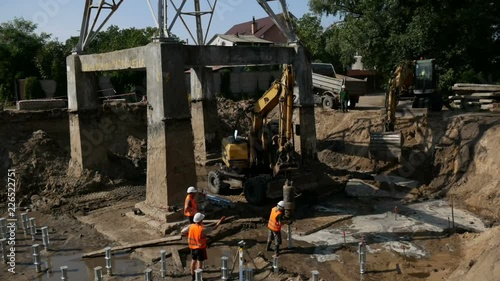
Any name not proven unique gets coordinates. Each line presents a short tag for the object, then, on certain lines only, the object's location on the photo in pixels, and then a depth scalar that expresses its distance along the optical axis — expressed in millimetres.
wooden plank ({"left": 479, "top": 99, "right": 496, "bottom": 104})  20736
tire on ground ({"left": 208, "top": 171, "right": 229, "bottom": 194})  14719
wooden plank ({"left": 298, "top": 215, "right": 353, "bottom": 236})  11414
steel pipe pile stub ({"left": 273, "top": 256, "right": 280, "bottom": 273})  9016
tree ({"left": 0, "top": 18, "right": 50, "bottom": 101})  27062
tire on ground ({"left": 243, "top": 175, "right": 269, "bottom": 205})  13102
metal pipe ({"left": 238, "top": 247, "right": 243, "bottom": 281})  8312
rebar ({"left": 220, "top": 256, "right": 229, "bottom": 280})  8577
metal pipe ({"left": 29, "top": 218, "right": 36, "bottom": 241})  11359
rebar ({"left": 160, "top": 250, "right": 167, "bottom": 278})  8897
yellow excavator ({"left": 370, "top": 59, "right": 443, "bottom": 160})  16906
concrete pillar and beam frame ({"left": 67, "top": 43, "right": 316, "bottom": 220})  11656
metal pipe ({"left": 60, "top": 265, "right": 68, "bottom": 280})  8441
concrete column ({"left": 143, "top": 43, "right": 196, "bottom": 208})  11531
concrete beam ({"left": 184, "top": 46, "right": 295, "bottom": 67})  12362
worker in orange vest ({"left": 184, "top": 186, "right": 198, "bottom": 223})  10664
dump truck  24312
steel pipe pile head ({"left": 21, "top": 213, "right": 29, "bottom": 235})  11774
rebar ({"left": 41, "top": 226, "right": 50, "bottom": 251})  10688
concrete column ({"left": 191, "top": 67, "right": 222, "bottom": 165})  19188
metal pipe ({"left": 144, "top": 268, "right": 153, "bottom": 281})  8266
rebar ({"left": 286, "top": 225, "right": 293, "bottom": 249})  10422
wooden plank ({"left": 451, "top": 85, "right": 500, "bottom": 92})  20812
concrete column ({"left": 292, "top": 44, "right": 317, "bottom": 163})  15501
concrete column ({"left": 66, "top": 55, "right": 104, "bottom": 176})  15459
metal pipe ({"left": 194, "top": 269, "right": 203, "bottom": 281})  7803
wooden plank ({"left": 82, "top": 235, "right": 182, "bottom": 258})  10266
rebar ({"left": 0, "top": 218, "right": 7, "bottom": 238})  11205
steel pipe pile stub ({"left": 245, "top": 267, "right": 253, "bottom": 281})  8297
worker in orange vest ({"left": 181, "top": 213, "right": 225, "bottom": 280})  8648
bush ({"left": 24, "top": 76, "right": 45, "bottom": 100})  25609
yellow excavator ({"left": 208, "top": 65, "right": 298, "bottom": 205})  12742
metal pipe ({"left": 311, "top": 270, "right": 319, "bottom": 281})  7816
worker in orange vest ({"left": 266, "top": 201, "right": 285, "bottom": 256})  9906
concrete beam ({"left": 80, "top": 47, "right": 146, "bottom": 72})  12234
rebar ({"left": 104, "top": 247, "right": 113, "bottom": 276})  9245
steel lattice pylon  14289
